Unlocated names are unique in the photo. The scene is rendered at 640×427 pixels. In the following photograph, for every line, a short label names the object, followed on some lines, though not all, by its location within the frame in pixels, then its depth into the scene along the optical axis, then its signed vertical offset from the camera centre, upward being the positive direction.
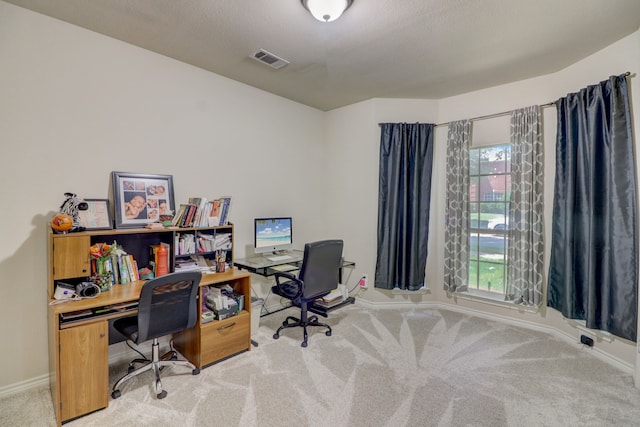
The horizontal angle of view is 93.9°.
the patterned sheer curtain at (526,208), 3.10 +0.02
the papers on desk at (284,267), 3.00 -0.59
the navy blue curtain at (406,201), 3.72 +0.11
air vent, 2.64 +1.39
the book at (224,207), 2.84 +0.03
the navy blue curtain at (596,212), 2.36 -0.02
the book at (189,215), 2.62 -0.04
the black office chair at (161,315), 1.97 -0.74
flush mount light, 1.86 +1.28
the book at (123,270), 2.30 -0.47
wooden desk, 1.78 -0.89
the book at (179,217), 2.61 -0.06
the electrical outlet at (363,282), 3.92 -0.94
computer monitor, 3.26 -0.28
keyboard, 3.25 -0.53
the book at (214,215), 2.75 -0.05
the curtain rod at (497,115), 3.03 +1.07
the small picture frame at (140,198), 2.43 +0.11
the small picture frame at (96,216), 2.22 -0.04
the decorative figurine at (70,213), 1.97 -0.02
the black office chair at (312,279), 2.74 -0.67
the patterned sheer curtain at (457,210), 3.54 +0.00
